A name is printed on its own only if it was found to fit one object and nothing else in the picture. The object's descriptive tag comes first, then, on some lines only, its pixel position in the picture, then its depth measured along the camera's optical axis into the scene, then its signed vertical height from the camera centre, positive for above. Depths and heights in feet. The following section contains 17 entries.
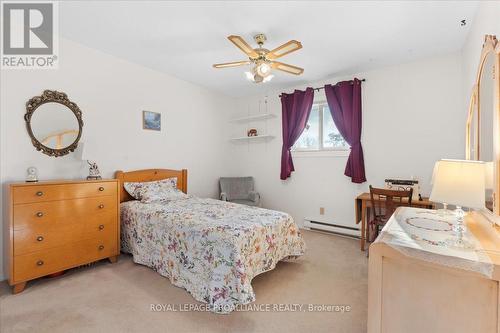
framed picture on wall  11.78 +2.20
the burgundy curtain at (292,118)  13.48 +2.67
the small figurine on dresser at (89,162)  9.21 +0.06
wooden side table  10.30 -2.08
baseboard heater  12.22 -3.42
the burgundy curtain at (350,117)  11.91 +2.40
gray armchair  14.51 -1.66
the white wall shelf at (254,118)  14.99 +3.02
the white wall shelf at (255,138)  15.23 +1.74
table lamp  3.73 -0.36
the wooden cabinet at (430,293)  2.93 -1.72
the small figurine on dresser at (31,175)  7.74 -0.36
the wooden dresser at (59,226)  6.92 -2.03
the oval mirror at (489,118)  4.33 +1.06
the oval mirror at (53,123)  8.39 +1.53
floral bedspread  6.35 -2.51
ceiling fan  7.82 +3.57
